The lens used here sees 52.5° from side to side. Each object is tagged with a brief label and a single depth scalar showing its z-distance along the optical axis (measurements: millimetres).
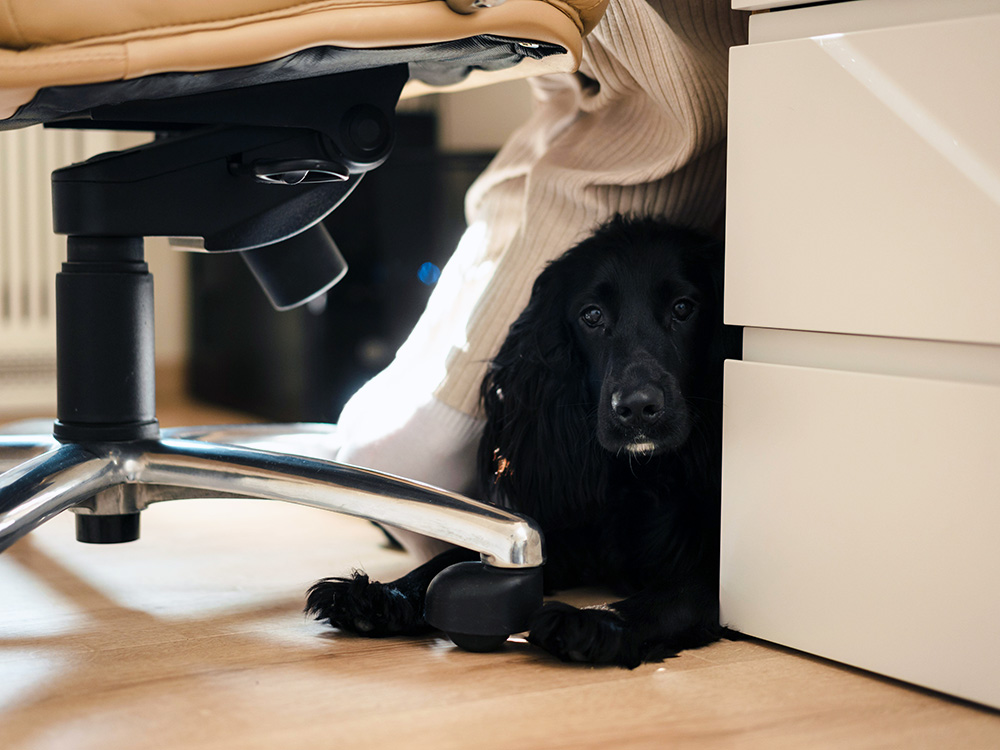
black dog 1022
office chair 748
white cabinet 810
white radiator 3006
